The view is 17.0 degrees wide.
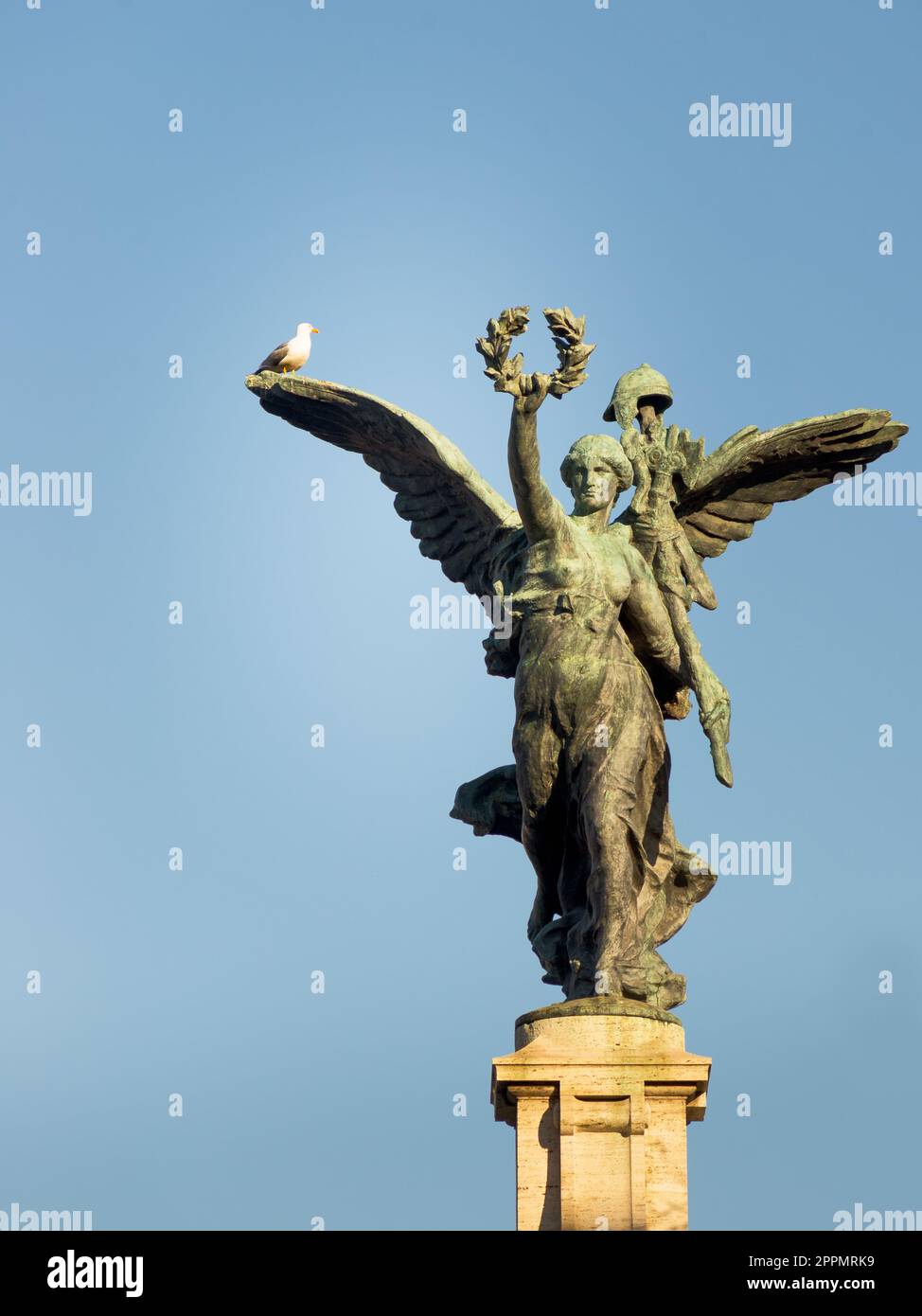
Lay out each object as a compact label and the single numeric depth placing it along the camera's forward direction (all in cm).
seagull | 2625
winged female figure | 2295
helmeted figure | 2430
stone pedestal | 2189
